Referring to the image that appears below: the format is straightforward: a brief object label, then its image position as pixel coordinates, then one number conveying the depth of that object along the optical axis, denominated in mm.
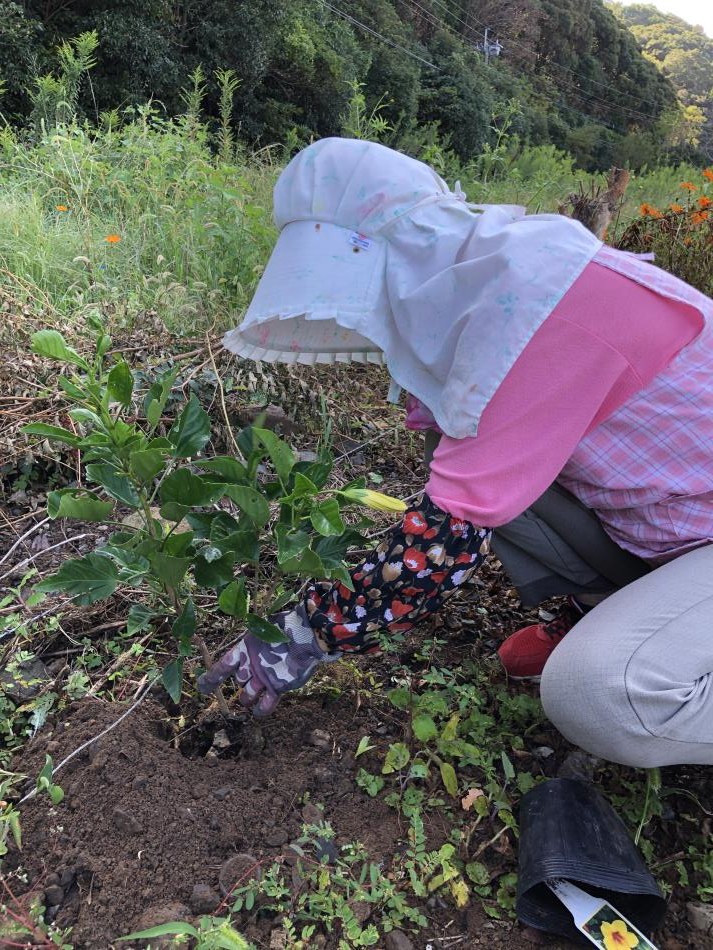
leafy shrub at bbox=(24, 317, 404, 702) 1000
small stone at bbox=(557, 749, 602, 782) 1466
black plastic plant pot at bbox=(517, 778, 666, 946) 1139
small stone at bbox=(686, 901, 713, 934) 1195
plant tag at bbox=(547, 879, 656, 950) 1106
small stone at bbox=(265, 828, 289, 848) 1210
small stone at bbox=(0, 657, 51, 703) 1466
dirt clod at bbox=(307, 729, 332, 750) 1430
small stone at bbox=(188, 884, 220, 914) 1098
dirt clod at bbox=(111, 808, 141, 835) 1194
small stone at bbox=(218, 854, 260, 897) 1137
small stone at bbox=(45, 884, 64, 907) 1105
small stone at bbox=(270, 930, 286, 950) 1075
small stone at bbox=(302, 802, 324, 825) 1266
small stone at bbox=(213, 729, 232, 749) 1403
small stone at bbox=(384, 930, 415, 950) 1113
